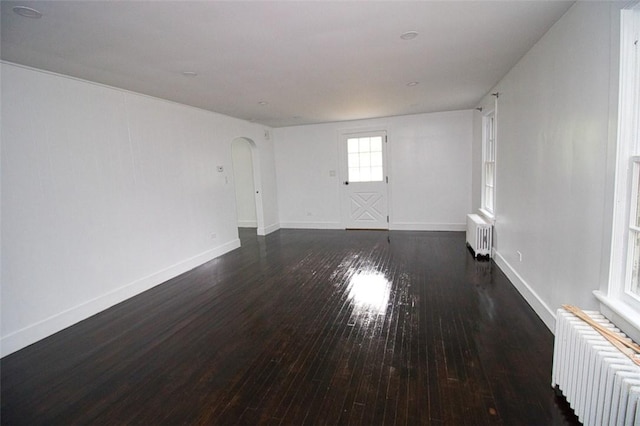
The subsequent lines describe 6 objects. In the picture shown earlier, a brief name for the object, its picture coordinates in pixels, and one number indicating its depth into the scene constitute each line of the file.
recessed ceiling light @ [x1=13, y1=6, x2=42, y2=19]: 1.96
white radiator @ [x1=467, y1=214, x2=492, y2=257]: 4.75
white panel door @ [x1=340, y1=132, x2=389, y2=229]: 7.20
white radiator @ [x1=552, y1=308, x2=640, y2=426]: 1.33
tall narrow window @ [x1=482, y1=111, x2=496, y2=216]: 5.03
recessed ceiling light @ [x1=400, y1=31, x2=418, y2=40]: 2.55
